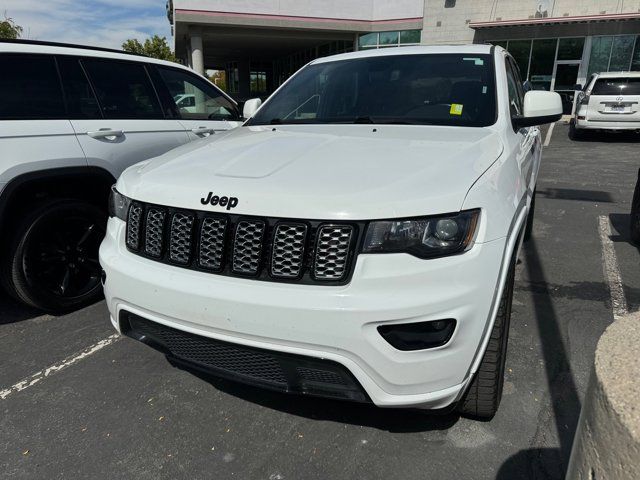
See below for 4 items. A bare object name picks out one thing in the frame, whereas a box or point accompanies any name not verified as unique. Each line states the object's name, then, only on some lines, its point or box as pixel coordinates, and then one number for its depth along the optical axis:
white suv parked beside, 3.42
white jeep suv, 1.89
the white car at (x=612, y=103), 13.14
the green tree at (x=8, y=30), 19.12
